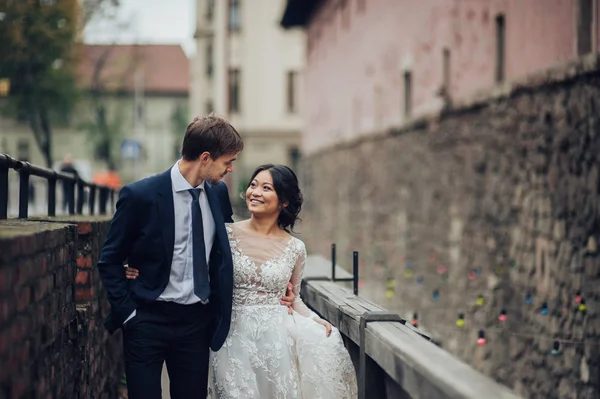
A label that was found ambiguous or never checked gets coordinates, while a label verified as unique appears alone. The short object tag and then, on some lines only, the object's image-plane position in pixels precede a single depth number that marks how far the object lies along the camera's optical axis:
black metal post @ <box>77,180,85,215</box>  8.48
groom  4.85
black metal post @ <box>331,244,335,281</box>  7.18
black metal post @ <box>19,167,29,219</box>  5.55
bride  5.19
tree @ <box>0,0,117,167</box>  23.00
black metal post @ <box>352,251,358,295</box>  5.95
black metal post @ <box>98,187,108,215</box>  10.49
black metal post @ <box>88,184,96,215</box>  9.78
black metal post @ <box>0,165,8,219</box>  4.84
